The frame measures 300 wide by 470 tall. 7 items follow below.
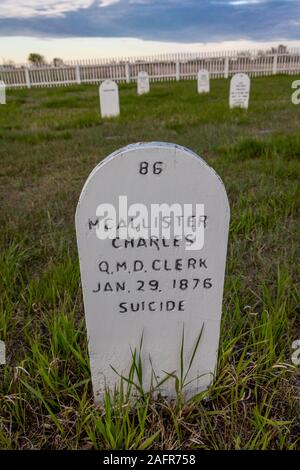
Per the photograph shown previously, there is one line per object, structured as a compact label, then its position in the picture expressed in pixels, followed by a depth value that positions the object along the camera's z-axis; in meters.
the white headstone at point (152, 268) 1.11
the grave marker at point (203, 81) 12.00
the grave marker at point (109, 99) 7.73
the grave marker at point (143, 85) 12.66
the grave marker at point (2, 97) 10.65
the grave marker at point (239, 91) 8.12
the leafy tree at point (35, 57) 40.99
